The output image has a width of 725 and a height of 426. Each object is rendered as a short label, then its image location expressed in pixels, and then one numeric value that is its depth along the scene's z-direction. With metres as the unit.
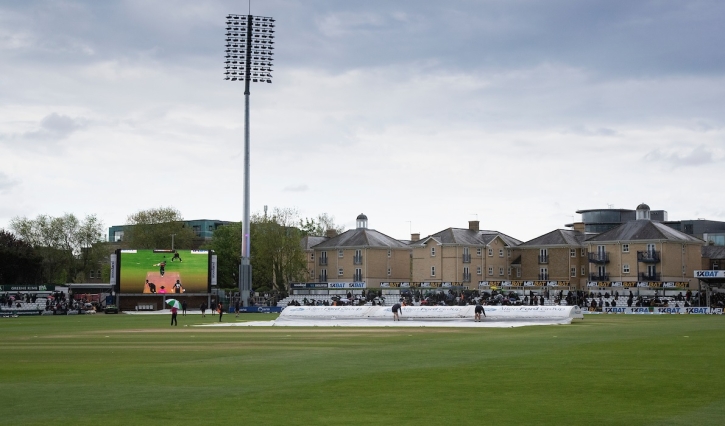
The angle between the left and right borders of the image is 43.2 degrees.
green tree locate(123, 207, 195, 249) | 132.06
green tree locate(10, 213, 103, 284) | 136.38
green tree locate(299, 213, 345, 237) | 153.38
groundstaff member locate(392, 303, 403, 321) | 58.75
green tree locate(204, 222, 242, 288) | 133.62
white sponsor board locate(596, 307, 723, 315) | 75.94
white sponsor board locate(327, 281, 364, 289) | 110.56
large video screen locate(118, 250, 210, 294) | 90.81
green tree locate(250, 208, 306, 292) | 124.88
